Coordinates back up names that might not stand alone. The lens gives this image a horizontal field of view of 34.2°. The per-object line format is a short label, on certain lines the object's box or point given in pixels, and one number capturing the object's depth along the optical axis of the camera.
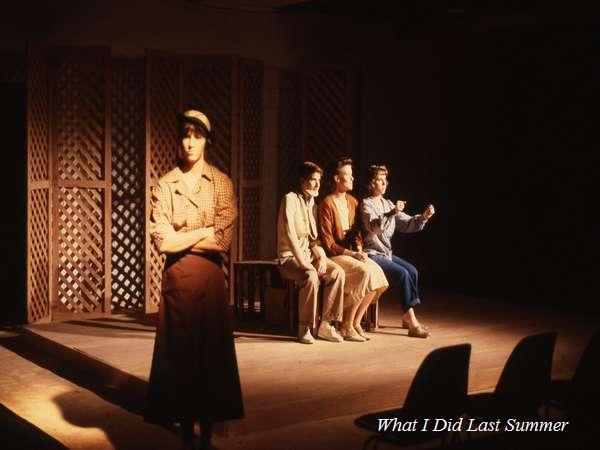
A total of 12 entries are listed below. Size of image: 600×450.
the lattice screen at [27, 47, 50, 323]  7.61
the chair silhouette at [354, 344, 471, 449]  3.78
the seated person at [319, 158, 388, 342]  6.70
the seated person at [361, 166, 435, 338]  6.91
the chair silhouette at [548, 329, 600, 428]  4.05
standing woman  4.54
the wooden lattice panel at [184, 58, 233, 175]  8.36
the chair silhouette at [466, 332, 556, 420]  4.09
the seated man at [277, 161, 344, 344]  6.58
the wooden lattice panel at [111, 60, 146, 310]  8.38
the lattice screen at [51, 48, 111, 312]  7.93
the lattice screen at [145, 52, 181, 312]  8.12
